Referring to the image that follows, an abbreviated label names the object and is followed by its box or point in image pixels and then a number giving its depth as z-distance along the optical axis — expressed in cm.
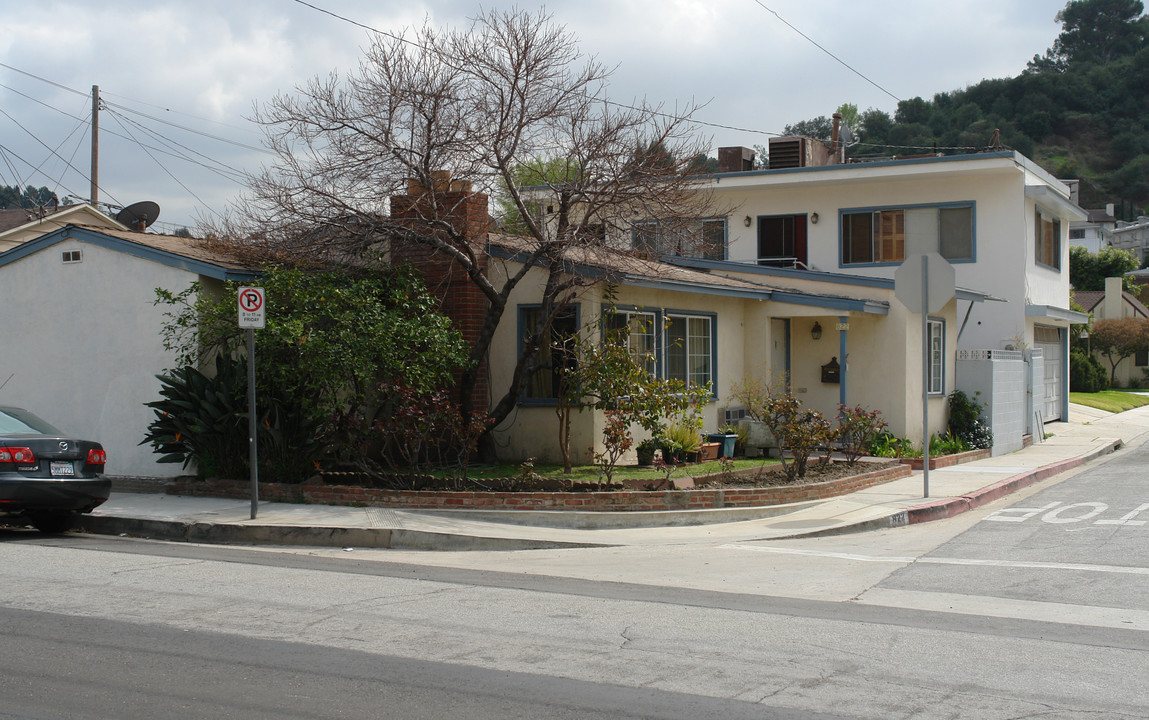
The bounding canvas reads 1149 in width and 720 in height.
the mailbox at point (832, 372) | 1962
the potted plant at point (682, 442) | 1553
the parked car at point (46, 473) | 1088
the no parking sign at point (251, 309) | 1172
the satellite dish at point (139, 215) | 2216
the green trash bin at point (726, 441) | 1698
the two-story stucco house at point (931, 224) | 2406
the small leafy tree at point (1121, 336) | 4319
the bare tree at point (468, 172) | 1398
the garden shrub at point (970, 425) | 1972
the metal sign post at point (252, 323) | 1173
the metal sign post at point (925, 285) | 1393
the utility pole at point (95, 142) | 2973
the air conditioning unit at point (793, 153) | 2727
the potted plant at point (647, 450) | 1538
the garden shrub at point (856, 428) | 1594
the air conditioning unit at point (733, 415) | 1812
